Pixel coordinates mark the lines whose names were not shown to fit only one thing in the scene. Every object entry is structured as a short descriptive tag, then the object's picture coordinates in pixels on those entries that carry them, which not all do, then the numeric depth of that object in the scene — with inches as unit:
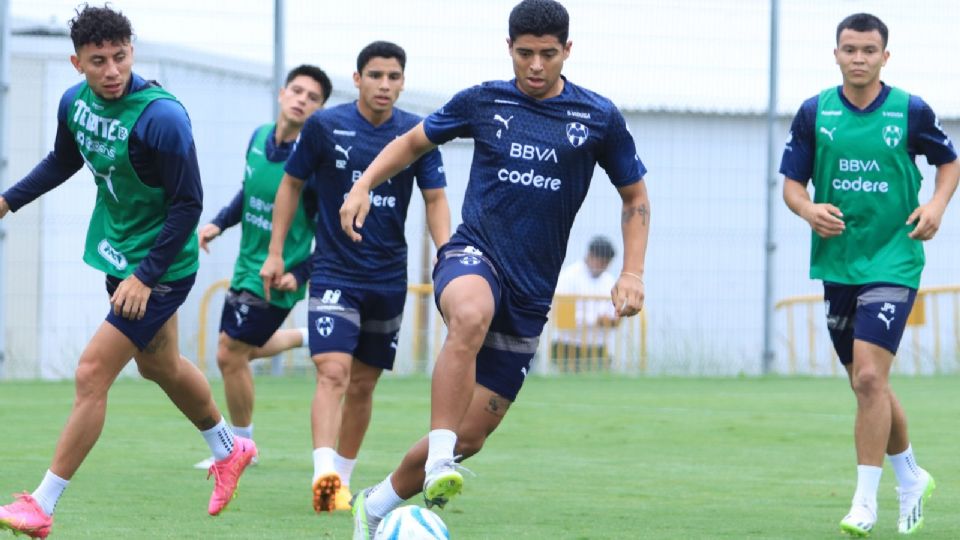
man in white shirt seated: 1438.2
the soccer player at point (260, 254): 780.6
